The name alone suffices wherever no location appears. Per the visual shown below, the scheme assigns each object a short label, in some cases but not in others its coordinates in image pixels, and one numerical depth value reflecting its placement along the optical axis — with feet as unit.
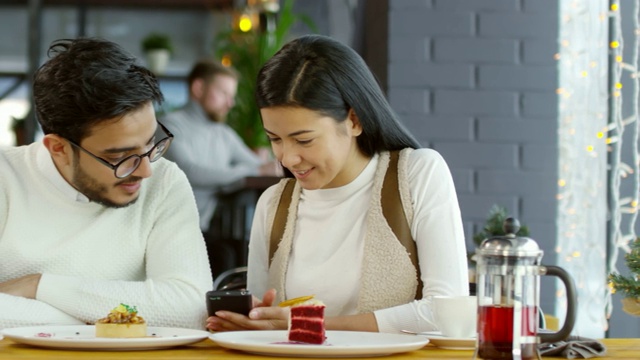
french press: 6.42
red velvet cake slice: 7.01
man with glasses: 8.28
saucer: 7.09
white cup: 7.18
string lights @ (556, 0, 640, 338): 13.34
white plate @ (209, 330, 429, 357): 6.64
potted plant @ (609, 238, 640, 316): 7.48
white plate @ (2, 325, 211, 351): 6.76
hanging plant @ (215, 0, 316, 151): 23.49
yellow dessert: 7.12
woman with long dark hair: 8.42
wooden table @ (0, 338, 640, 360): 6.65
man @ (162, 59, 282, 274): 17.80
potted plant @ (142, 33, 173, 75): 36.78
